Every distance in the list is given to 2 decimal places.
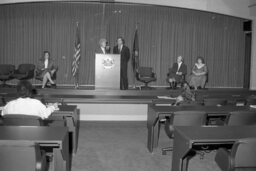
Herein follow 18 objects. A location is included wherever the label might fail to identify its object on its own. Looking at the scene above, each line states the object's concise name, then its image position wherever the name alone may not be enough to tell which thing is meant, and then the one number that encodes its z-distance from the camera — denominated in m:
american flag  9.64
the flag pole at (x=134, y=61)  10.02
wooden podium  8.12
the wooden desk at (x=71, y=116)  3.90
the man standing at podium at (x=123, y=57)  8.85
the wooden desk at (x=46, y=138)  2.47
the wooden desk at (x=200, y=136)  2.69
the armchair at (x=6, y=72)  9.06
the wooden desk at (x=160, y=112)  4.10
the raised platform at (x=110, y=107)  6.22
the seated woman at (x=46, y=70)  8.83
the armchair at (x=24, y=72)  9.36
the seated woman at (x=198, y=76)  9.59
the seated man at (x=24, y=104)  3.38
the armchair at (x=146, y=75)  9.75
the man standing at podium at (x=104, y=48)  8.54
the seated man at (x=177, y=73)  9.62
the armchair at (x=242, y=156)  2.52
